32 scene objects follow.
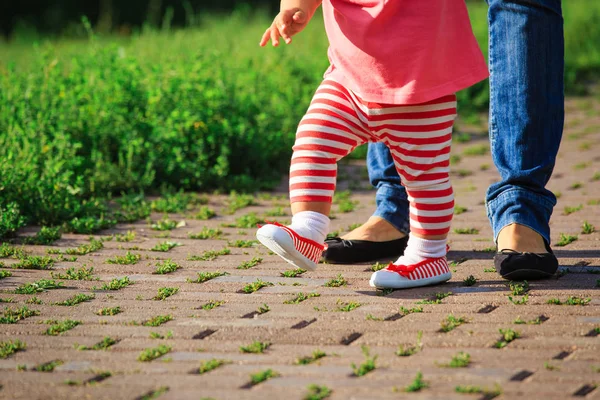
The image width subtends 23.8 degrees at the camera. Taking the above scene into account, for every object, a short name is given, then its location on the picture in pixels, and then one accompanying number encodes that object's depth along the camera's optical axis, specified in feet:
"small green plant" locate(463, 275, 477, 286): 16.35
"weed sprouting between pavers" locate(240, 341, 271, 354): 12.71
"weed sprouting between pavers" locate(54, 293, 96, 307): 15.39
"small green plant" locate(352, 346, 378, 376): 11.69
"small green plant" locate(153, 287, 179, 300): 15.71
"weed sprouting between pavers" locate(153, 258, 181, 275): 17.46
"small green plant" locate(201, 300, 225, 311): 14.96
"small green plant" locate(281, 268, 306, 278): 17.13
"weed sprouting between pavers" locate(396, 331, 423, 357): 12.40
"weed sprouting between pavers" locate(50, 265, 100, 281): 17.10
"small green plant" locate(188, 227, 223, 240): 20.72
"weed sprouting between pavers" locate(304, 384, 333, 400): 10.84
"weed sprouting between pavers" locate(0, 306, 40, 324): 14.36
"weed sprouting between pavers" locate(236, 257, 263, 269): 17.88
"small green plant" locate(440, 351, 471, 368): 11.87
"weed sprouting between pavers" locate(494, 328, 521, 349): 12.72
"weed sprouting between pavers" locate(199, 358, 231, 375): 11.90
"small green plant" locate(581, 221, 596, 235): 20.04
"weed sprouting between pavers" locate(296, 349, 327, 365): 12.18
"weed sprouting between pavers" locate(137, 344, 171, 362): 12.44
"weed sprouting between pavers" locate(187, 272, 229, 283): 16.80
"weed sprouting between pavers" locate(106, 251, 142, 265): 18.35
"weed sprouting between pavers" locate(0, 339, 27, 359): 12.83
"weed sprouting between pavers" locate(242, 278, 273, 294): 16.07
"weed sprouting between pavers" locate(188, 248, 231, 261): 18.62
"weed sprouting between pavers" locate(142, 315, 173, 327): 14.08
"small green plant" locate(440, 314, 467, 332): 13.51
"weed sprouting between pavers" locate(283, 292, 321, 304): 15.28
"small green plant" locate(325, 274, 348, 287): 16.45
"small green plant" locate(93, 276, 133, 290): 16.39
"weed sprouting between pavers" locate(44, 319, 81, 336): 13.79
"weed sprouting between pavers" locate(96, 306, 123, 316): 14.78
